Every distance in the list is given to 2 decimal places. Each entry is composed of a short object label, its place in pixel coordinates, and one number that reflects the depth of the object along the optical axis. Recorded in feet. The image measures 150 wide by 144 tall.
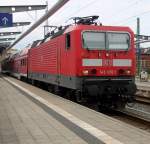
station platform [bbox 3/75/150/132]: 27.93
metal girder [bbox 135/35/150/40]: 110.90
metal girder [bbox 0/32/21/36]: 135.41
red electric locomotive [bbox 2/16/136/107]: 31.68
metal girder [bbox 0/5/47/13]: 68.96
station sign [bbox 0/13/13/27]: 63.79
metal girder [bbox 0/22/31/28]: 105.12
